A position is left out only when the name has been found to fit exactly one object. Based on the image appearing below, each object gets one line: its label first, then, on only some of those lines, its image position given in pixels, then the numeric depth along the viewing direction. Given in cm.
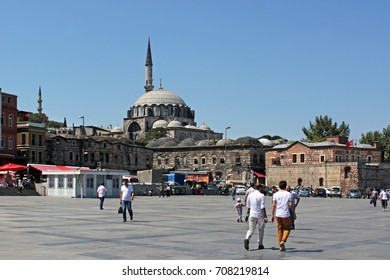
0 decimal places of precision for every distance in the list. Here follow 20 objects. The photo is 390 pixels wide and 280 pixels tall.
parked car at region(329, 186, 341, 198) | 7049
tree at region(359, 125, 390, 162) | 10381
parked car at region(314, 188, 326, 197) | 7107
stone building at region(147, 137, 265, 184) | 9912
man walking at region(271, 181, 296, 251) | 1368
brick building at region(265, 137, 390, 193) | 8194
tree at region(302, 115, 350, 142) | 12269
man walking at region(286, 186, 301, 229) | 2319
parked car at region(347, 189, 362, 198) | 6862
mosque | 14450
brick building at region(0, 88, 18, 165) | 6896
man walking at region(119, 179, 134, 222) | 2217
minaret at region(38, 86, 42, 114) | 15850
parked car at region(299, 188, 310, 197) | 7019
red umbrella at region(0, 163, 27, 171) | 5553
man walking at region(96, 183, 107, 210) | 2932
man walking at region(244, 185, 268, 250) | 1416
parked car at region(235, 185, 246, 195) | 6701
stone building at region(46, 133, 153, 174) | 8388
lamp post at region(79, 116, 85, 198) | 4918
